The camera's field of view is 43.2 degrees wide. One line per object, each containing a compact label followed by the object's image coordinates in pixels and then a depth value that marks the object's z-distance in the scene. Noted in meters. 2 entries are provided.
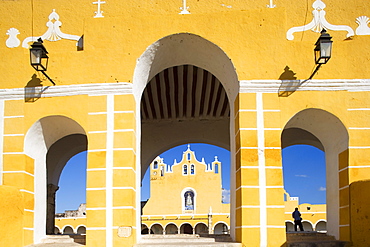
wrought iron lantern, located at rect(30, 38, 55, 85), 7.21
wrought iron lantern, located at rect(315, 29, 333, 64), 7.08
